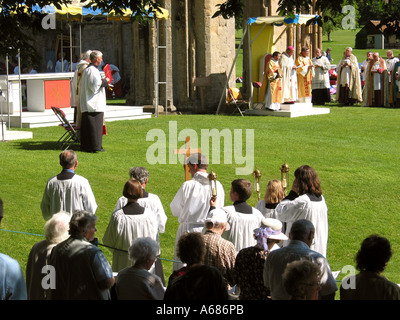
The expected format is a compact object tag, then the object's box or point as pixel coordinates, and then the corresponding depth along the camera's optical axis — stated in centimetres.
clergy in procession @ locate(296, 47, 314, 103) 2481
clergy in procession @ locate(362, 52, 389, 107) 2623
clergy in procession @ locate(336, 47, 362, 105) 2659
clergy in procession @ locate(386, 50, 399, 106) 2600
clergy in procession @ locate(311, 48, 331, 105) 2720
